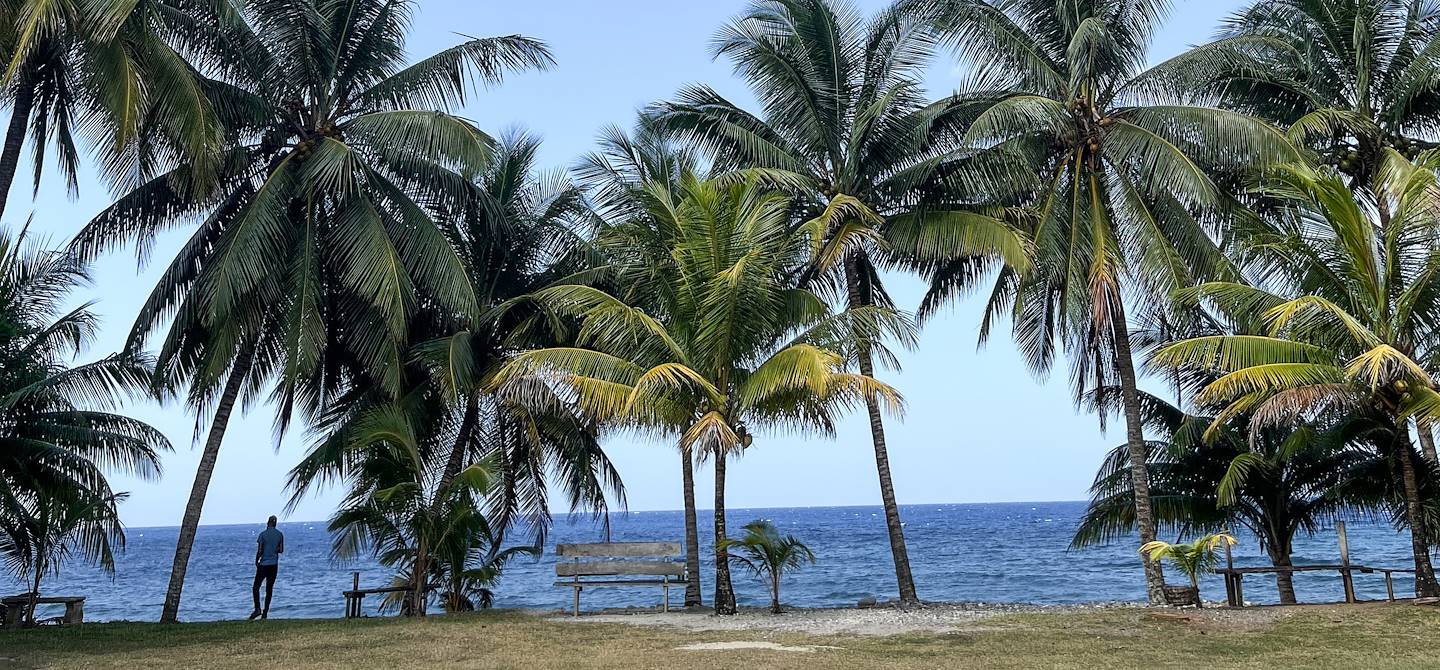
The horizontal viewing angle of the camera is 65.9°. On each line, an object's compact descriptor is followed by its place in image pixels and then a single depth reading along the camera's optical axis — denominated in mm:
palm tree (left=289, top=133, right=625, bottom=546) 17766
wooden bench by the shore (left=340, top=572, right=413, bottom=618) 16359
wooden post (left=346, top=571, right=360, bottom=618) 16562
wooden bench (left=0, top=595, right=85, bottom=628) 14359
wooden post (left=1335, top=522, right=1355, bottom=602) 15248
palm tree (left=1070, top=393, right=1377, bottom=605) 17562
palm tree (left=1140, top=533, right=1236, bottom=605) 12836
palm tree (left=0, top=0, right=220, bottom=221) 12023
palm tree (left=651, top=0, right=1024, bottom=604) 16750
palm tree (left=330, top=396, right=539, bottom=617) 14953
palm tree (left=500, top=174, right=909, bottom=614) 13477
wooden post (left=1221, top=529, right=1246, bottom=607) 16297
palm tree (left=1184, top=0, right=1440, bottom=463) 16422
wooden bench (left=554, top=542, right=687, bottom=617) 14484
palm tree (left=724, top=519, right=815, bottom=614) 13898
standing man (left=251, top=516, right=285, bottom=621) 16562
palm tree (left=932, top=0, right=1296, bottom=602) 15297
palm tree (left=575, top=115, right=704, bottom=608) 14953
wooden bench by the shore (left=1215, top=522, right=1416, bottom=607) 15240
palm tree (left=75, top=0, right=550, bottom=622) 15562
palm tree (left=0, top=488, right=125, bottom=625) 15141
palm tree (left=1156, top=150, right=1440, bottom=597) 13164
